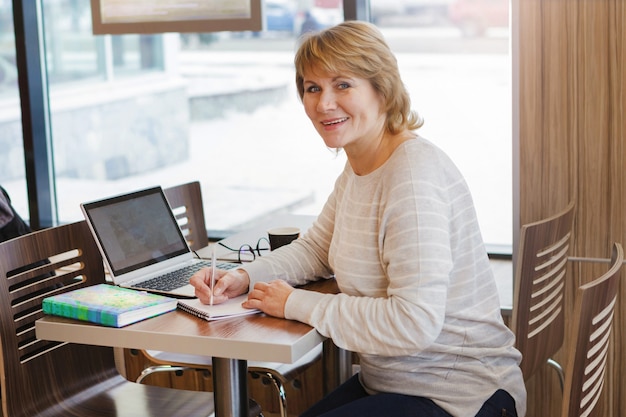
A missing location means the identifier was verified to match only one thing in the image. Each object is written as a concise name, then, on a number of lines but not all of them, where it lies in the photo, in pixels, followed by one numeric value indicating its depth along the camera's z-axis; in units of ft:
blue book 6.40
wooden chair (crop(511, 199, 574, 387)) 7.80
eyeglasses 8.52
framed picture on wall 10.82
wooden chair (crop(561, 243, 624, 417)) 5.20
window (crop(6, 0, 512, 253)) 10.38
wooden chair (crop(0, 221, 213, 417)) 7.21
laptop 7.52
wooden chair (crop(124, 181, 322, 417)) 8.12
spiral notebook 6.50
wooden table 5.93
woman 6.09
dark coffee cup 8.36
